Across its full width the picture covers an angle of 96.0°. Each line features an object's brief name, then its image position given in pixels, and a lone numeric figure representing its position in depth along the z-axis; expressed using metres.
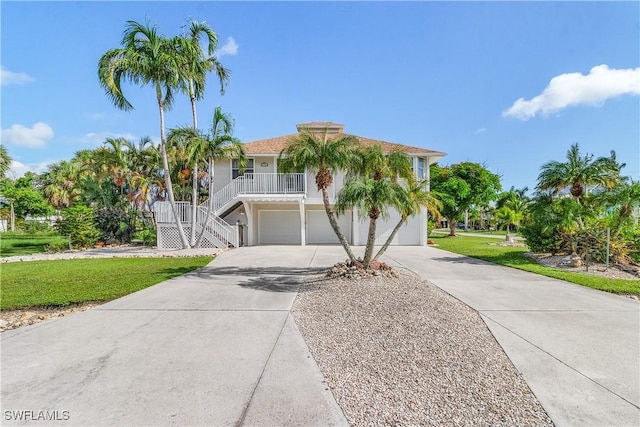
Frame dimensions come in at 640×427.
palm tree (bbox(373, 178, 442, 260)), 7.45
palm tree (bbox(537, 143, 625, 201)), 10.91
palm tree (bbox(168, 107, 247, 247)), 13.24
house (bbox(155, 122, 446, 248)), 15.98
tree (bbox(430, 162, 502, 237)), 25.12
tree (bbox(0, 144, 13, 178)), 21.38
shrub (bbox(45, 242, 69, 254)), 15.22
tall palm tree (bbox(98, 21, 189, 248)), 12.47
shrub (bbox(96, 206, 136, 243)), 17.69
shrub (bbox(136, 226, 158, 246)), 16.99
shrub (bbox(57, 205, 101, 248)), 15.81
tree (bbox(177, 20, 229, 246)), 13.43
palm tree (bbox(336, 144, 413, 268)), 7.25
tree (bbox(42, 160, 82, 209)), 31.81
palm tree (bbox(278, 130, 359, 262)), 7.88
